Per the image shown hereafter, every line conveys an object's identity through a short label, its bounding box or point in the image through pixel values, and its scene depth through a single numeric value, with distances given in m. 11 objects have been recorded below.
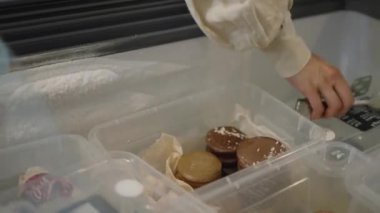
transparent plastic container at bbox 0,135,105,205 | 0.75
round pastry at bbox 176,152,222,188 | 0.79
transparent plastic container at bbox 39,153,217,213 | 0.67
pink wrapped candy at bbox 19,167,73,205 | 0.68
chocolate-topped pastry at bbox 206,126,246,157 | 0.86
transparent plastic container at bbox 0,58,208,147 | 0.80
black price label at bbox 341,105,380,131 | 0.93
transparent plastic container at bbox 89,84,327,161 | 0.87
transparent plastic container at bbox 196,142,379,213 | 0.74
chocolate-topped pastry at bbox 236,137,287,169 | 0.81
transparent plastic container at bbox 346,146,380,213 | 0.74
